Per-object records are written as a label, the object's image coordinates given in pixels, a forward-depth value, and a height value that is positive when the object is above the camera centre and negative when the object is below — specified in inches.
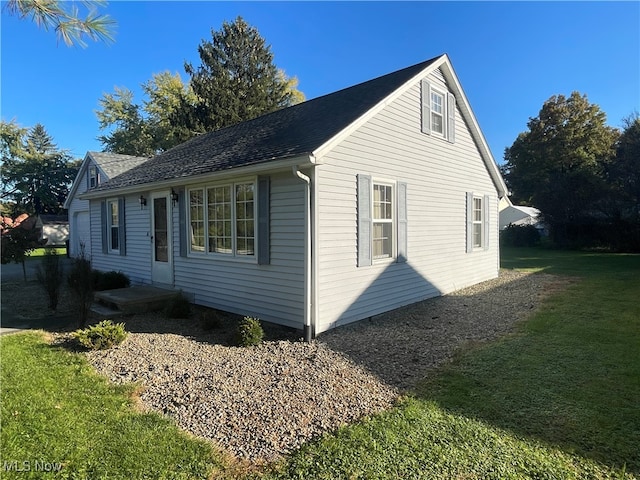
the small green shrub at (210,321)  256.5 -63.4
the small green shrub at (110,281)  372.5 -50.5
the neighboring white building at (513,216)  1120.2 +38.9
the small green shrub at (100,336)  208.5 -59.9
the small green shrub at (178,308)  289.4 -60.9
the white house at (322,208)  242.2 +18.3
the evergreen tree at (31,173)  1561.3 +264.0
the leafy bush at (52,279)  302.3 -38.4
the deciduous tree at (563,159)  942.4 +235.7
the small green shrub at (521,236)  1073.5 -21.3
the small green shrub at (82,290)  249.6 -39.7
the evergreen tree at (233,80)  986.7 +435.0
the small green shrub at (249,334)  220.8 -62.0
